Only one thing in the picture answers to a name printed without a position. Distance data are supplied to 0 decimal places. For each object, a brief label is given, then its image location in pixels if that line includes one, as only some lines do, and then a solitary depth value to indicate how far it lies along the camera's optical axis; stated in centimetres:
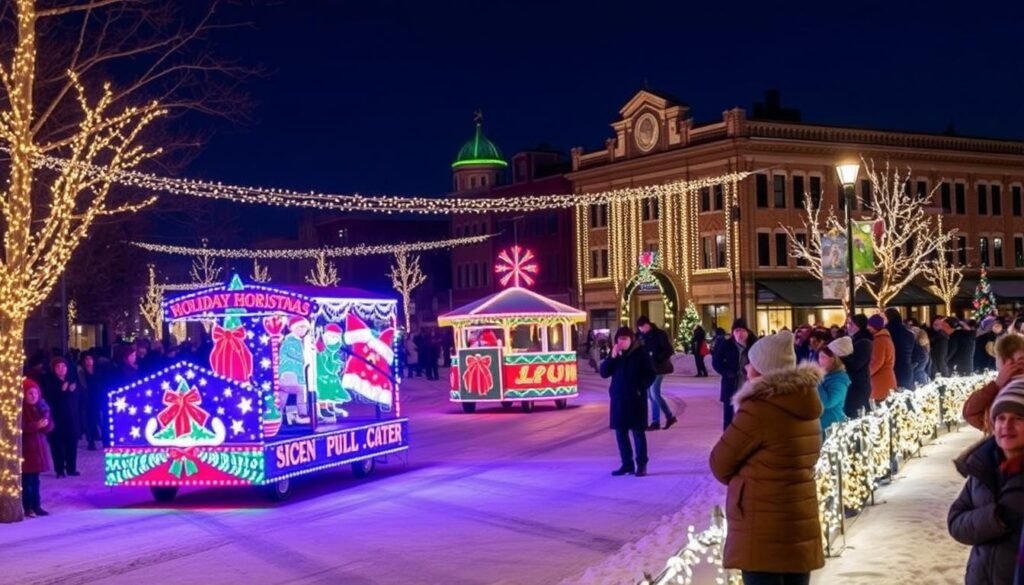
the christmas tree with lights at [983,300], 5131
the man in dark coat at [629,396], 1583
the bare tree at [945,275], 5941
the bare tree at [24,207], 1445
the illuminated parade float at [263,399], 1461
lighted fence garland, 714
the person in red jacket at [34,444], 1455
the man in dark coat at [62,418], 1748
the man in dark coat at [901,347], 1748
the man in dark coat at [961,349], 2238
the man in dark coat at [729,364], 2028
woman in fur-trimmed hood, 636
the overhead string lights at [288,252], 4466
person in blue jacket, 1258
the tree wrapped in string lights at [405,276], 7732
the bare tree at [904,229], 5200
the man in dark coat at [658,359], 2155
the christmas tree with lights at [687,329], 5284
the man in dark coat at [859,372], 1464
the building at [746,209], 5956
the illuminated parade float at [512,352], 2886
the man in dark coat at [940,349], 2144
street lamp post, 2150
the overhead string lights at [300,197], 2055
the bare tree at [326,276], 7359
